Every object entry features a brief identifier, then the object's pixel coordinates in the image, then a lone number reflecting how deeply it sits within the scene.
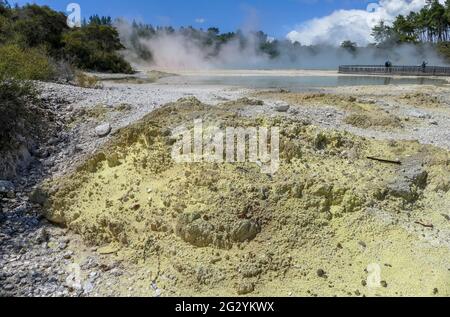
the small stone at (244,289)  4.43
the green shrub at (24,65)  8.79
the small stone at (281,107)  8.48
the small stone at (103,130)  7.27
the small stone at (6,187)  6.05
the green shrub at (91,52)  28.61
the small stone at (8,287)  4.51
